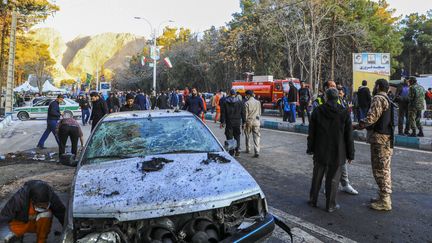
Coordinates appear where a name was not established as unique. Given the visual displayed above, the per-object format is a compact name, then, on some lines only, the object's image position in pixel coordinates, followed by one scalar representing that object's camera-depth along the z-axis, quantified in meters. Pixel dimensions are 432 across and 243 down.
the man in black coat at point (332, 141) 5.12
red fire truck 26.84
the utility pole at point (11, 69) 22.67
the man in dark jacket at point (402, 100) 12.01
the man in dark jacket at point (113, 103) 18.28
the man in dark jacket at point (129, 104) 9.28
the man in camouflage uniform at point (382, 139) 5.21
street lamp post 36.12
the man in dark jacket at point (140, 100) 15.92
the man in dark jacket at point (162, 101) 22.55
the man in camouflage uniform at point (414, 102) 11.36
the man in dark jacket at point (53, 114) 11.20
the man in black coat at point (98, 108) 10.91
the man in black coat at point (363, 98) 12.77
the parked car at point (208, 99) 31.06
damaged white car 2.89
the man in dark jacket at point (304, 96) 16.58
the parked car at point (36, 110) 24.12
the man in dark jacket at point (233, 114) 9.81
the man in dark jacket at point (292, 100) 17.00
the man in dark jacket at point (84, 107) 19.19
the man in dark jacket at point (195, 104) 12.45
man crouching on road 3.80
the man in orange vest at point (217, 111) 15.86
